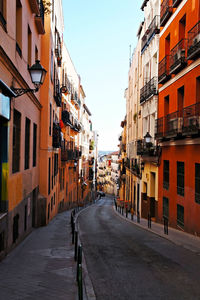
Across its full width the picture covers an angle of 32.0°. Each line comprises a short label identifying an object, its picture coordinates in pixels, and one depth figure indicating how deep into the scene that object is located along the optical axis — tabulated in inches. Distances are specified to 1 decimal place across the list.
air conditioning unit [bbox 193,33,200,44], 589.3
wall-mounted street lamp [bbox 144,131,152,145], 925.8
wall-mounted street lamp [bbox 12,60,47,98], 389.7
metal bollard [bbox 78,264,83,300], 244.4
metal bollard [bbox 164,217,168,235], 676.1
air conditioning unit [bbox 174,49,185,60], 677.2
